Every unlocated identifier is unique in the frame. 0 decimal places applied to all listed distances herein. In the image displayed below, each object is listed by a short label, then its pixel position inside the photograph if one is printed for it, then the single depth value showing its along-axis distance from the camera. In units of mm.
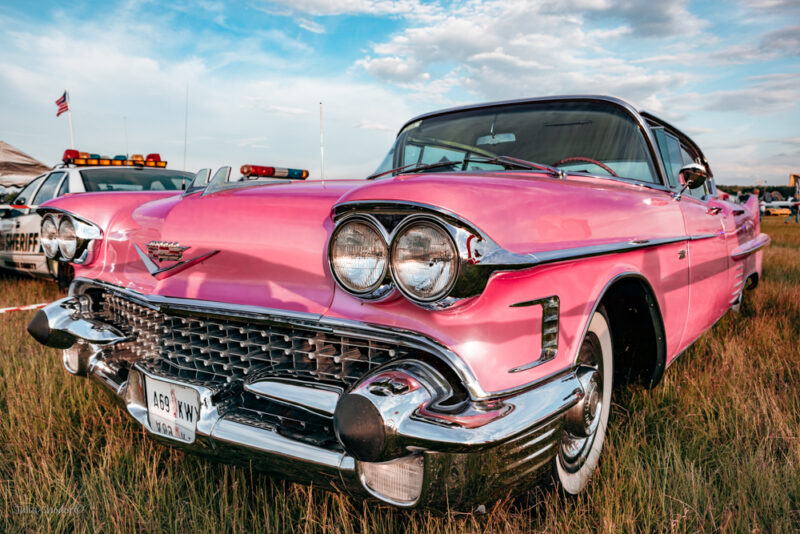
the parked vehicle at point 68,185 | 5270
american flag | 9453
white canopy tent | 9829
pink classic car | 1319
